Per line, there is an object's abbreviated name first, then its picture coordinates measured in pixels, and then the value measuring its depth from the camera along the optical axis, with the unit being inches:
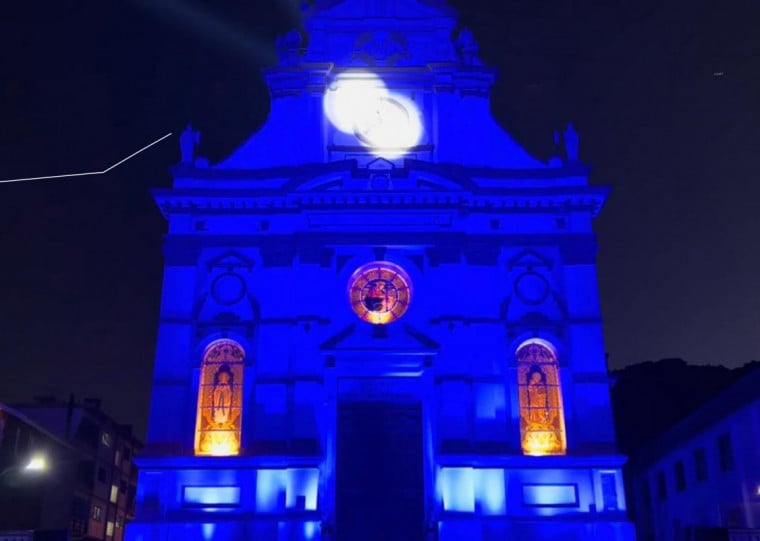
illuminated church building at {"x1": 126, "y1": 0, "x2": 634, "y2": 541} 1010.1
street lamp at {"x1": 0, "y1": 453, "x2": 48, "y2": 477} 764.1
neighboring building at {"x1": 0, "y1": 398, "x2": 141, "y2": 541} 1481.3
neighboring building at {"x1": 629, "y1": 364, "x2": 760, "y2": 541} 1011.3
